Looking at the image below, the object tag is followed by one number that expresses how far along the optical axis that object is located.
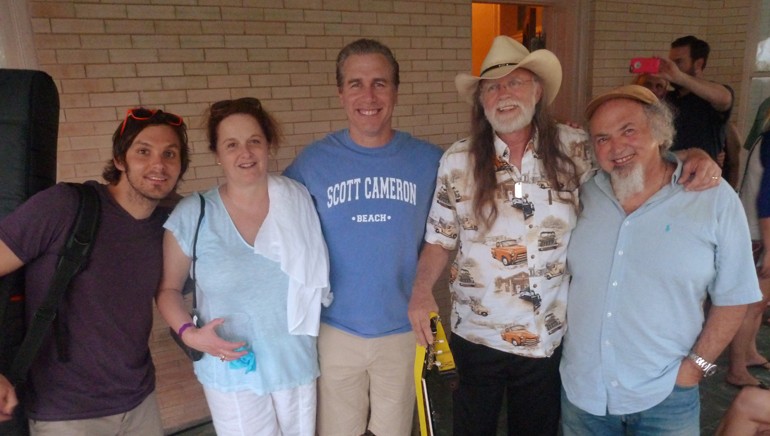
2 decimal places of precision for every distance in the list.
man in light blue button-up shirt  1.73
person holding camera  3.52
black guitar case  1.60
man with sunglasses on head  1.61
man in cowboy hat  1.98
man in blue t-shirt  2.09
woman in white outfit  1.86
